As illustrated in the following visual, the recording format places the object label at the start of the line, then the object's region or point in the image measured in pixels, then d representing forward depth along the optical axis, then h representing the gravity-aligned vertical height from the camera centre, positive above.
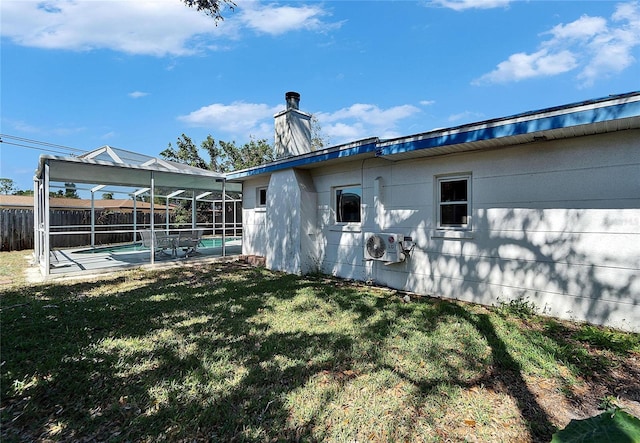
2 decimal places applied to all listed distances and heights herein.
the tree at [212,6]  5.36 +3.77
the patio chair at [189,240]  10.41 -0.74
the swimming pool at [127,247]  13.12 -1.34
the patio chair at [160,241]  10.20 -0.74
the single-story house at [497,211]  4.16 +0.12
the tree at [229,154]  25.78 +5.64
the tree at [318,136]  29.32 +8.11
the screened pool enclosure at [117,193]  8.52 +0.72
